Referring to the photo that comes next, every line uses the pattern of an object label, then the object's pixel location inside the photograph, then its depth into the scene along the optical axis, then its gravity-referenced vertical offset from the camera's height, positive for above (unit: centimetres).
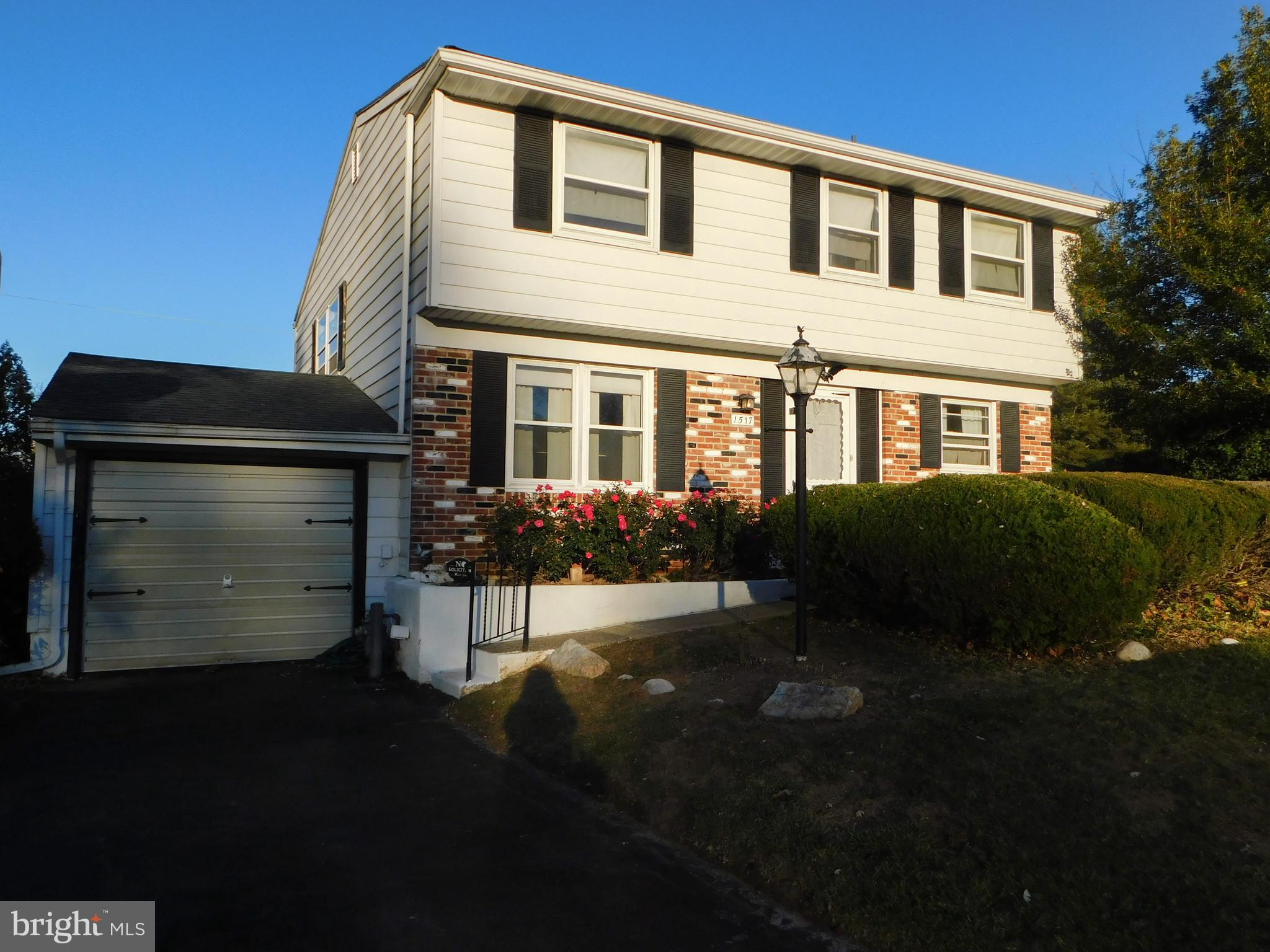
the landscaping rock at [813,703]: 565 -119
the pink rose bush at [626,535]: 931 -28
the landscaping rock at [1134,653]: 632 -95
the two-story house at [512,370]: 915 +164
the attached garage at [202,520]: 872 -16
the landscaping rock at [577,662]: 748 -126
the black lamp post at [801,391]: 718 +97
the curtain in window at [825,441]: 1191 +92
